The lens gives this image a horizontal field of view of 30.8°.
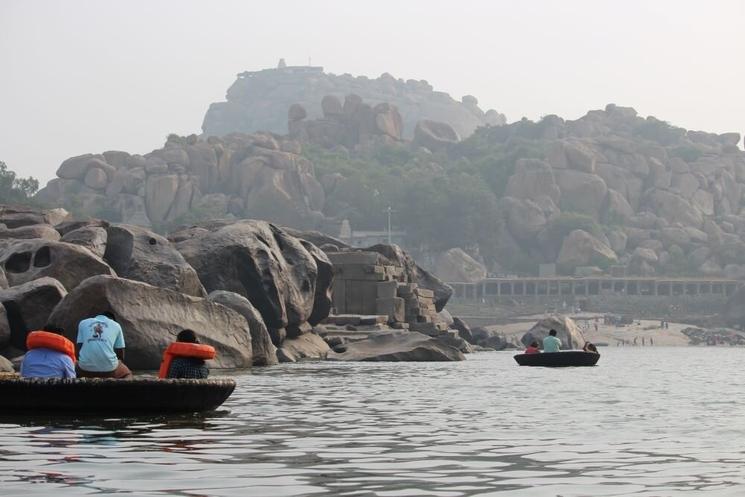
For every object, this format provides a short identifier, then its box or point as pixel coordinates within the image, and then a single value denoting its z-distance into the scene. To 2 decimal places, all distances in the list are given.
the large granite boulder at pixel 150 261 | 36.84
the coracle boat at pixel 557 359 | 45.62
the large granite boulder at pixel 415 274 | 71.06
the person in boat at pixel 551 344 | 46.91
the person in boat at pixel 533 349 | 46.92
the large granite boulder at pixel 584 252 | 159.00
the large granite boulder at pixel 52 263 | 34.84
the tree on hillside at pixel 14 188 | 148.51
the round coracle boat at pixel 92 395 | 18.16
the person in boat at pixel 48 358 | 18.67
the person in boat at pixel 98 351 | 19.55
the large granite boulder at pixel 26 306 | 31.50
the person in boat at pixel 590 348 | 47.96
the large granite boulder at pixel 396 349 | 46.94
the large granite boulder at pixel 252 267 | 42.75
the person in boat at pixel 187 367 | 19.69
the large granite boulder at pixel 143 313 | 30.02
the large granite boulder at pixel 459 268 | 154.62
